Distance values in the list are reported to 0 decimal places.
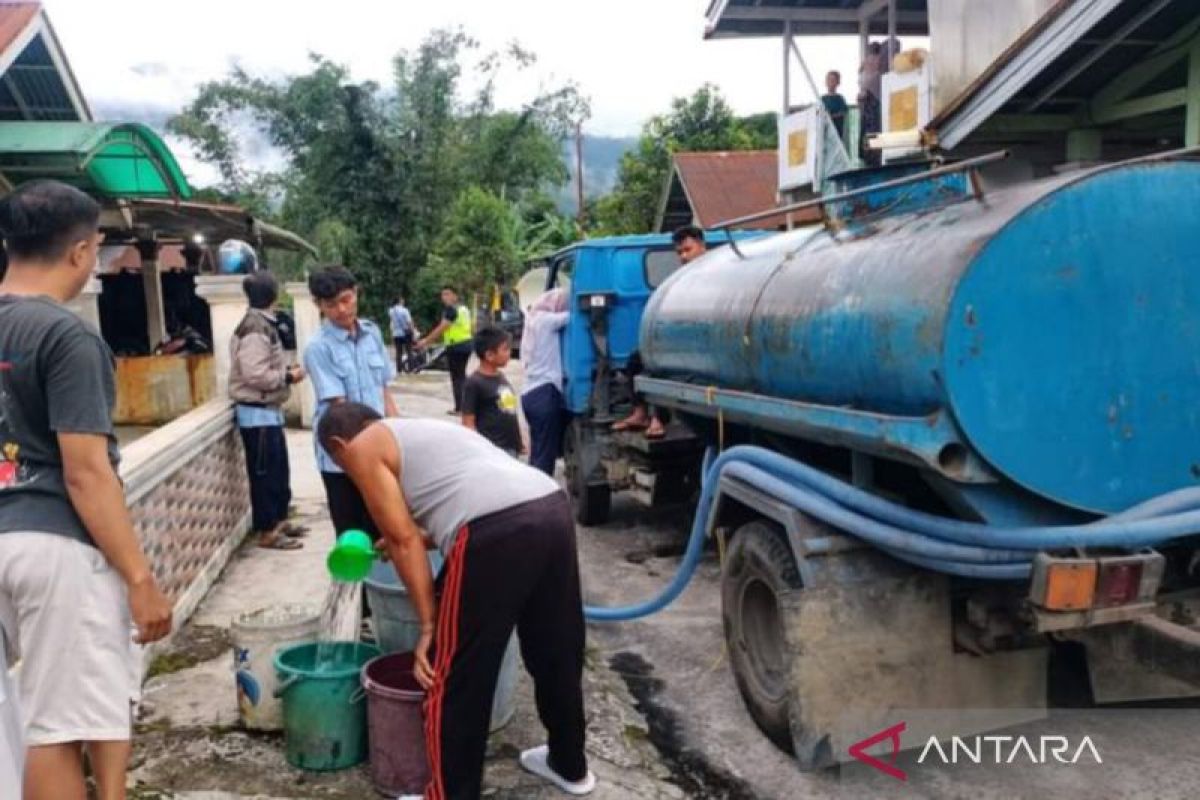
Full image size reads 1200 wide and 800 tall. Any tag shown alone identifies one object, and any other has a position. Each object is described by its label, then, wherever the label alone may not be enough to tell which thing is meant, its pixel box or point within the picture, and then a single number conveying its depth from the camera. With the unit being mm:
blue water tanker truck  3070
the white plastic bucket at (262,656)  3672
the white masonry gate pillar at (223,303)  7711
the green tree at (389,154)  30922
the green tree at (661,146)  25094
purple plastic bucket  3279
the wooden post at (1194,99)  6727
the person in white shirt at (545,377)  7645
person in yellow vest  12453
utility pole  33688
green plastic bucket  3436
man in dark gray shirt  2430
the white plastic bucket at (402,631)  3637
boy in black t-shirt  5977
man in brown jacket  6137
